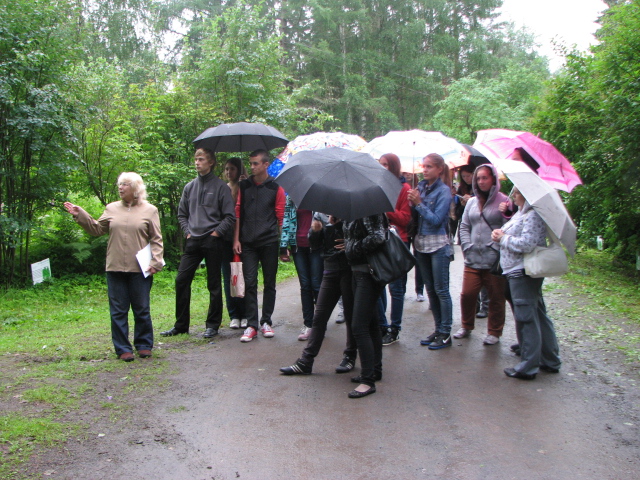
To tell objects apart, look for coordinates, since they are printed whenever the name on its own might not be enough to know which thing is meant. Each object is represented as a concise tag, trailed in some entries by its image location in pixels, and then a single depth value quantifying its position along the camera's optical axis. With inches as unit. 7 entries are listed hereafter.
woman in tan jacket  231.6
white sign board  423.8
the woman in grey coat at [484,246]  253.6
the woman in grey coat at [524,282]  209.8
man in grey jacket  270.7
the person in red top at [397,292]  247.6
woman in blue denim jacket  256.7
